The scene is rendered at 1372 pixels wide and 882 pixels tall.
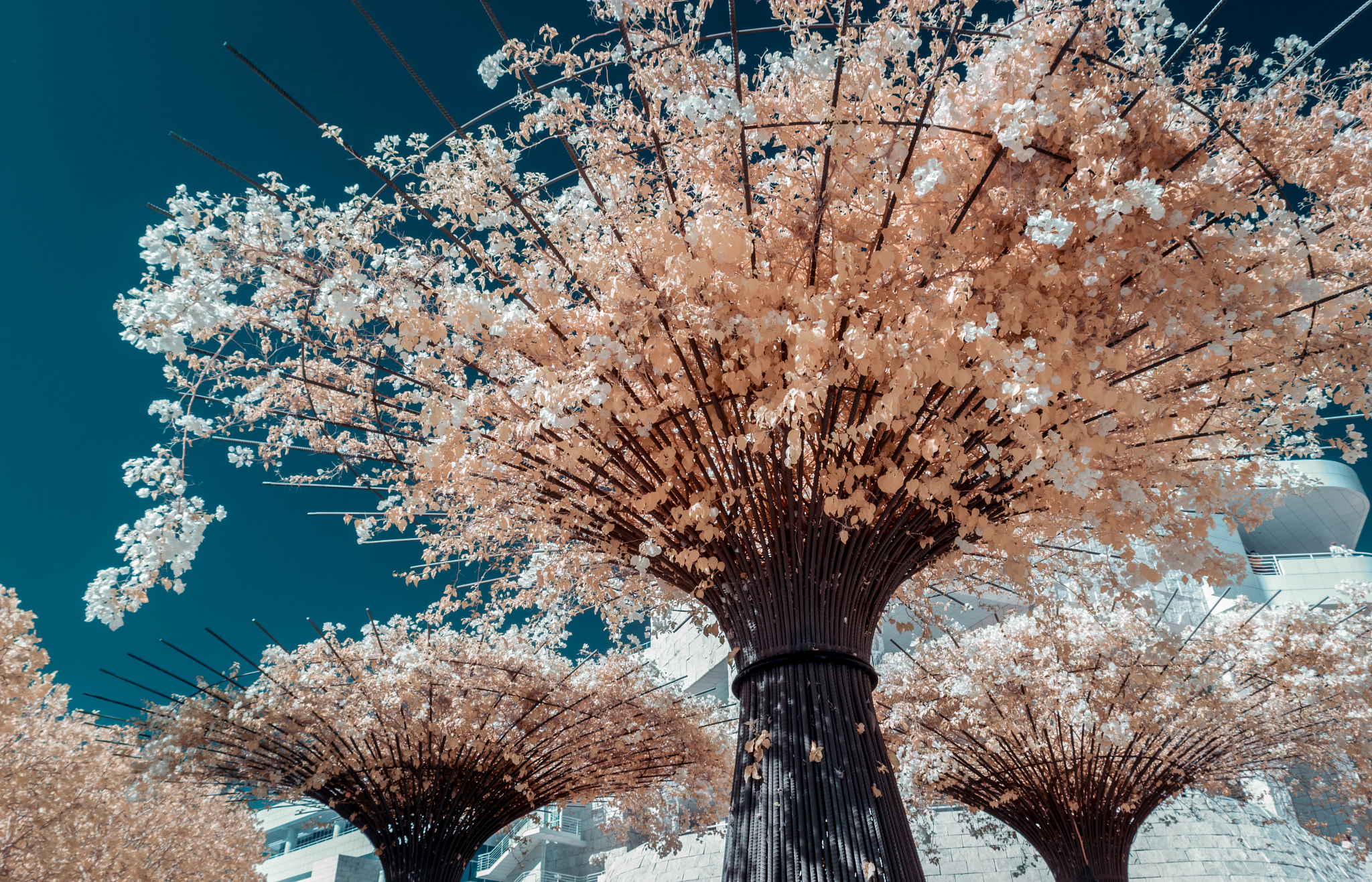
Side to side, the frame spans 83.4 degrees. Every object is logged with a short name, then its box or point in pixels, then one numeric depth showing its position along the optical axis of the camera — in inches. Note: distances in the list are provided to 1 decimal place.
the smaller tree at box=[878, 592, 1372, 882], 242.7
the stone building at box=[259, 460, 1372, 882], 357.4
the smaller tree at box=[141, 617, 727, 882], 229.0
